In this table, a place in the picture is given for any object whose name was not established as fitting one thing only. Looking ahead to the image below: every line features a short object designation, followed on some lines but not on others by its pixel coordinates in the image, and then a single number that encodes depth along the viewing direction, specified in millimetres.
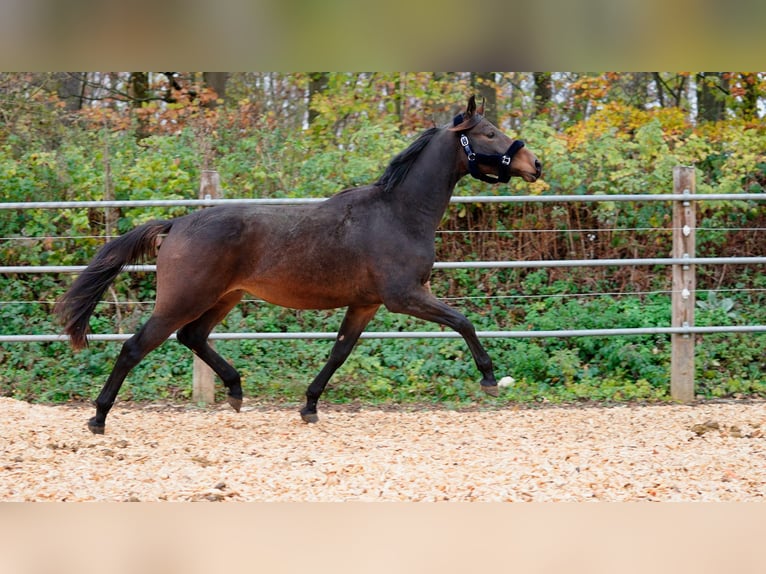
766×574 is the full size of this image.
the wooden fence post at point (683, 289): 12953
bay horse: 10297
